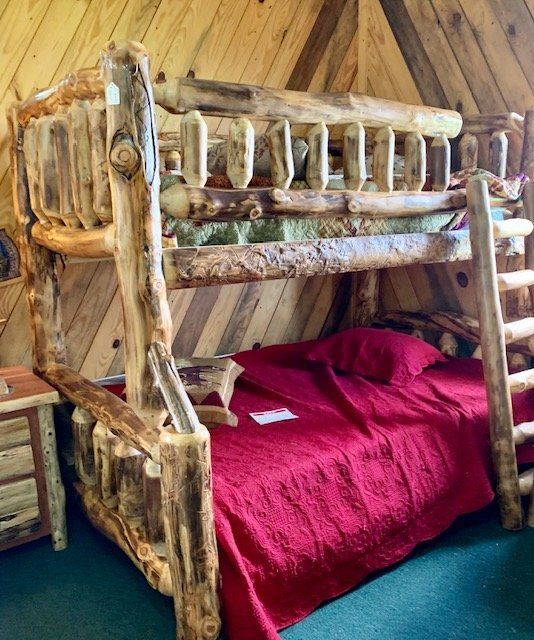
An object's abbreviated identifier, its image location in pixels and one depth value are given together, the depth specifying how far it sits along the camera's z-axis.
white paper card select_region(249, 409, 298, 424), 2.06
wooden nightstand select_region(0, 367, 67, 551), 1.85
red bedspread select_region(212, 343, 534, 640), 1.57
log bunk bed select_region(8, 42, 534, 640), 1.42
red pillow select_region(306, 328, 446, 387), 2.45
